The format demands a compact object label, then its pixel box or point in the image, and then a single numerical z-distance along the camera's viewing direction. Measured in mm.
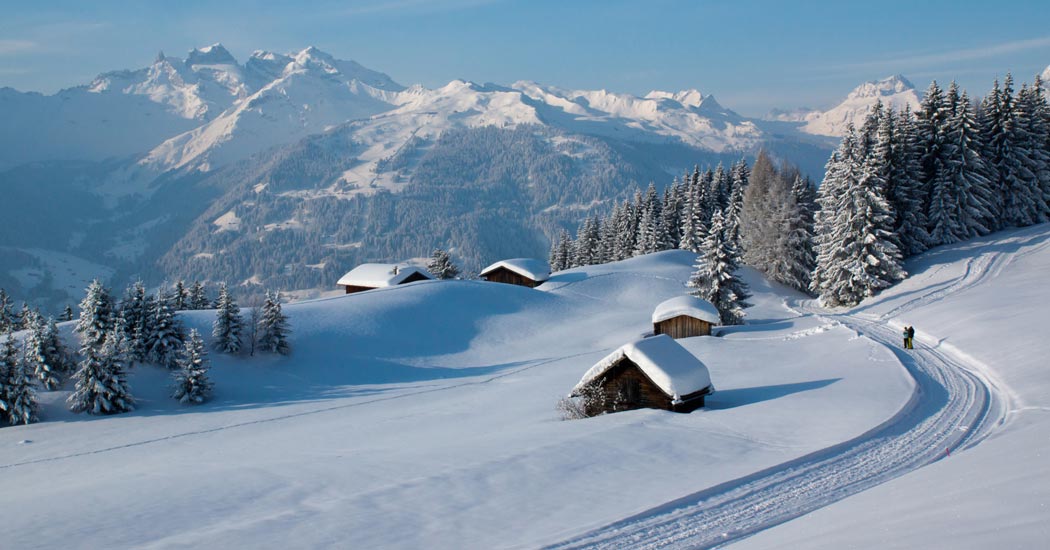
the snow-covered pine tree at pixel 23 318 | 47106
